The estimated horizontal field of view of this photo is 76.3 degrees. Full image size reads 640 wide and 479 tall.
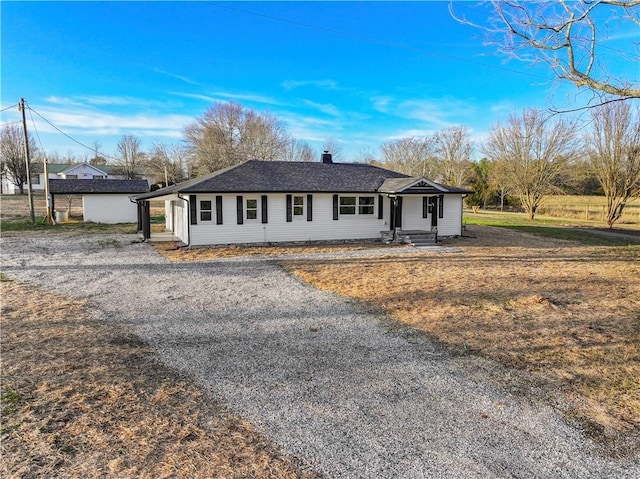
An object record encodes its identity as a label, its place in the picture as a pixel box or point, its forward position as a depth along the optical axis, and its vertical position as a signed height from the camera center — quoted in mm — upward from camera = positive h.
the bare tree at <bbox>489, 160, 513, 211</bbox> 34519 +2425
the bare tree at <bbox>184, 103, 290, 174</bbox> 43806 +7643
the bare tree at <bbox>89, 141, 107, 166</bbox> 73406 +8706
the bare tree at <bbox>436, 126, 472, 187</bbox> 49562 +6008
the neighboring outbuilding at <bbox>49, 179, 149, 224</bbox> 25453 +703
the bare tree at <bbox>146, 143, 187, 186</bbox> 47125 +5326
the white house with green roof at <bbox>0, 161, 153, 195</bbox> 56469 +4899
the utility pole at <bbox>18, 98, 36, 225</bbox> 22984 +3995
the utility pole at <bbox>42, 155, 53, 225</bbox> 24703 +346
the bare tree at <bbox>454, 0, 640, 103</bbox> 7379 +2998
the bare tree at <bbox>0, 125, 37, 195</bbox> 50375 +6807
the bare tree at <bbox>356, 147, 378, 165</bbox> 64725 +7427
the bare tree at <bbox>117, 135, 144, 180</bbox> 60350 +8025
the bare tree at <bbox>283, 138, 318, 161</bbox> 50094 +7047
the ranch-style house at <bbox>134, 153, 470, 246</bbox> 16359 +22
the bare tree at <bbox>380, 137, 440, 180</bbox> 54562 +6796
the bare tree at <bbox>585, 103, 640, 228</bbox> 26797 +3092
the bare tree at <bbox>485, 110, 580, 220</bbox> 31297 +3679
